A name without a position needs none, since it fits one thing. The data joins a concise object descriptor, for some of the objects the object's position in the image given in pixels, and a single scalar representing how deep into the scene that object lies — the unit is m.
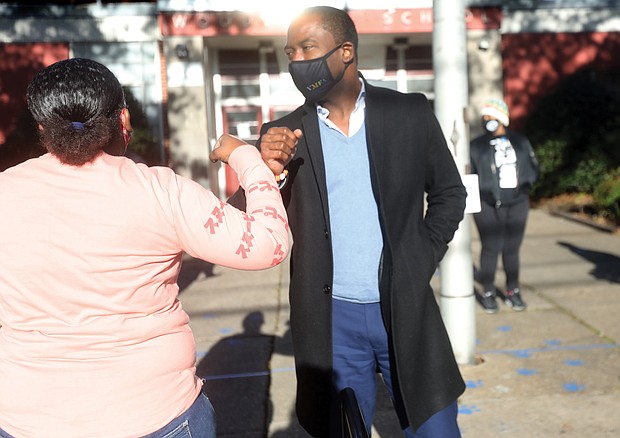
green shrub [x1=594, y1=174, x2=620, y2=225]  10.95
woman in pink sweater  1.64
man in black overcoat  2.60
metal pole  4.84
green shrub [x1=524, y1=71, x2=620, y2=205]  13.74
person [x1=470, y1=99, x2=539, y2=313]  6.21
